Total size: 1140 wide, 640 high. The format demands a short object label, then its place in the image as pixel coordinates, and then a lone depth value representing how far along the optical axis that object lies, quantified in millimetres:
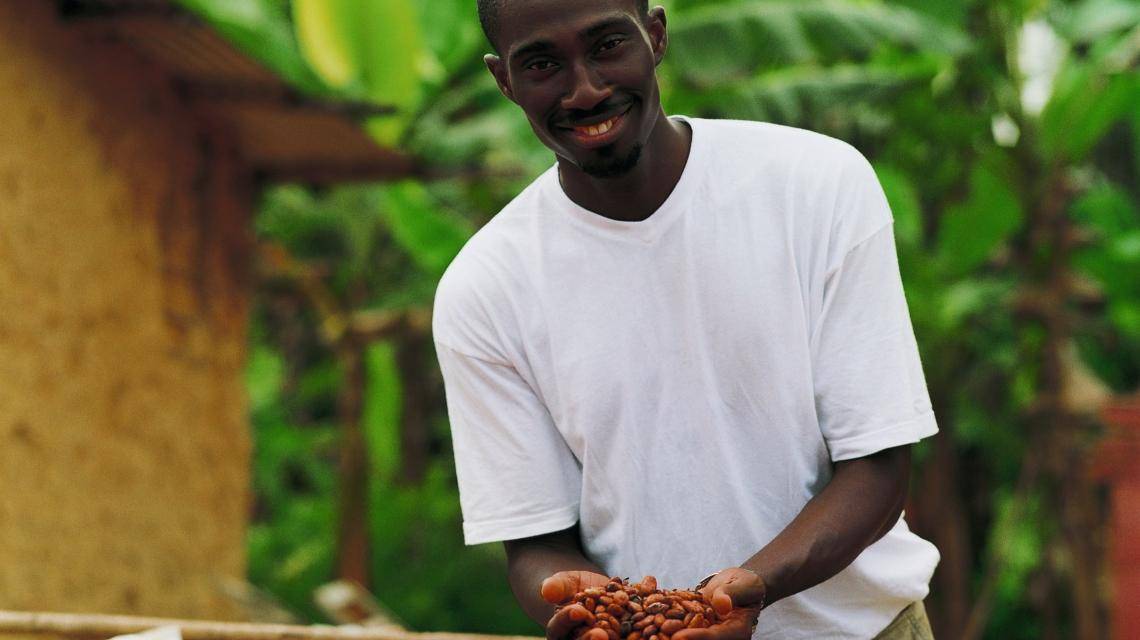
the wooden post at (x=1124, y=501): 6570
